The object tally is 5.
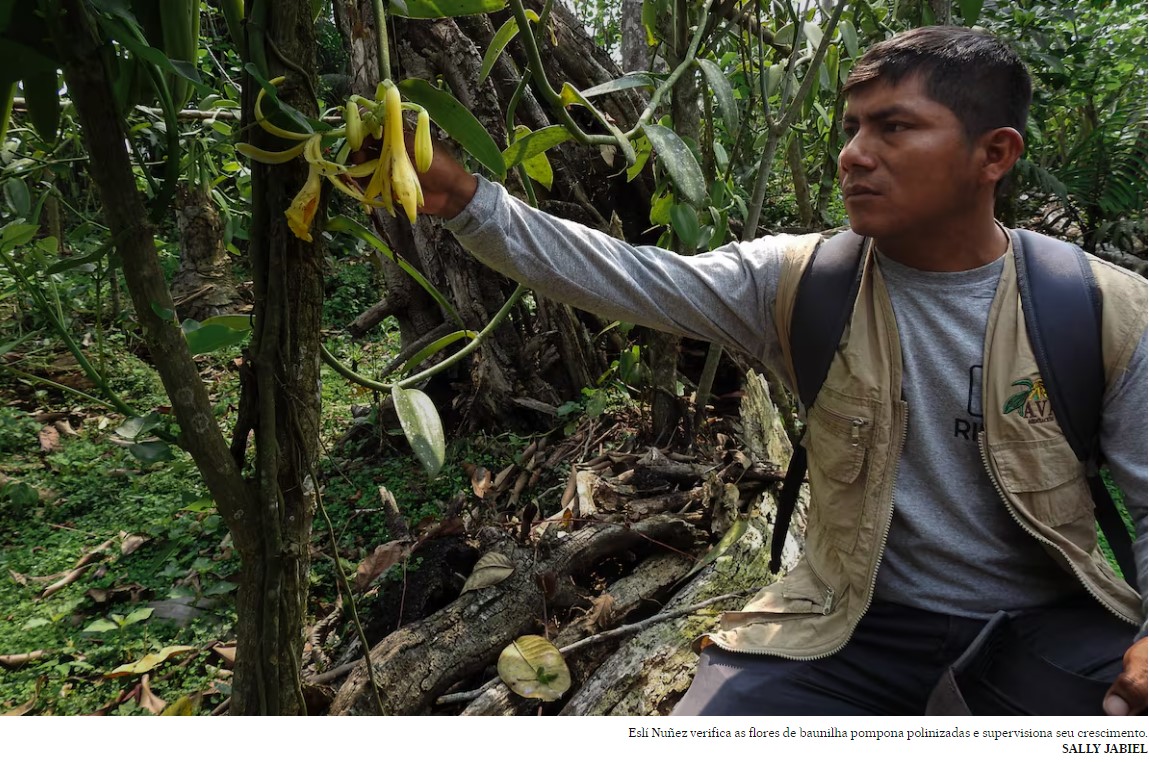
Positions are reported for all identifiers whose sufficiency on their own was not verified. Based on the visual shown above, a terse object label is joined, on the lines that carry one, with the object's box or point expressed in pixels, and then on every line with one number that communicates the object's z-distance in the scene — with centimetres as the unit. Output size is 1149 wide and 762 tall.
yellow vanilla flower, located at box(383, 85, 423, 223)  56
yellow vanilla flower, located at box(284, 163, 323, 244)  60
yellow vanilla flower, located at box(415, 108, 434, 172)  61
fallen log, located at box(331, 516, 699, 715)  104
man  83
